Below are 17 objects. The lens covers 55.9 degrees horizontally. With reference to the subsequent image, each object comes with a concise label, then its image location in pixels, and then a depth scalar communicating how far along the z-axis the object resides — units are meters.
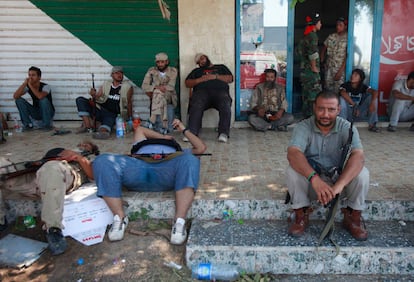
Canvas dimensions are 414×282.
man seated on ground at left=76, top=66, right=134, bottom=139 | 6.51
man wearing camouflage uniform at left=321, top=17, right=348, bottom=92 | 6.60
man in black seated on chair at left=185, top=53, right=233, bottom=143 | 5.89
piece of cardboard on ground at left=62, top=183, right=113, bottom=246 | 3.34
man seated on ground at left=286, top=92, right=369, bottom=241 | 2.87
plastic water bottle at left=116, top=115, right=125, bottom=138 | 6.26
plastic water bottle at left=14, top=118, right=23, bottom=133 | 6.81
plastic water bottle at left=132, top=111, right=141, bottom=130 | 5.97
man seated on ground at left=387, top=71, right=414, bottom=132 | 6.29
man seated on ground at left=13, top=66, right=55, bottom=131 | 6.67
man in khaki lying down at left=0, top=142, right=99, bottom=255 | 3.12
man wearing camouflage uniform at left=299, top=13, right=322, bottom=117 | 6.48
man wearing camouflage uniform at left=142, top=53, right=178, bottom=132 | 6.31
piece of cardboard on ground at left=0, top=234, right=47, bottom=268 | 3.08
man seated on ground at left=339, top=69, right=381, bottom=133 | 6.32
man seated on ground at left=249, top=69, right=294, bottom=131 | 6.46
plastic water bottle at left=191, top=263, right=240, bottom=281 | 2.88
